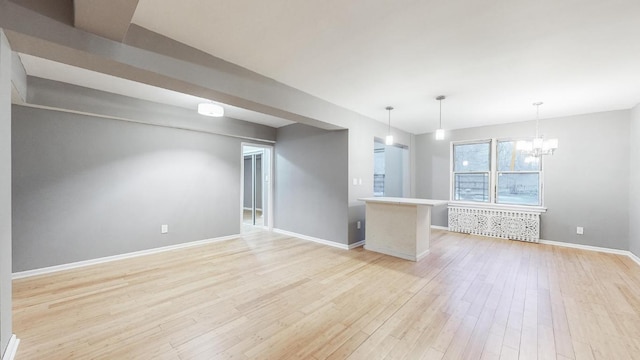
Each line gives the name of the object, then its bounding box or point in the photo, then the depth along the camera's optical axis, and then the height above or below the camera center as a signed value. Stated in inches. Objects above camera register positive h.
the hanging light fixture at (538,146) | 157.2 +23.7
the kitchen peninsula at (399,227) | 151.5 -31.0
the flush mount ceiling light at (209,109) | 141.9 +40.8
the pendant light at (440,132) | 147.4 +29.8
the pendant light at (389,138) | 169.3 +29.3
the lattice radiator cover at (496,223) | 194.5 -36.1
